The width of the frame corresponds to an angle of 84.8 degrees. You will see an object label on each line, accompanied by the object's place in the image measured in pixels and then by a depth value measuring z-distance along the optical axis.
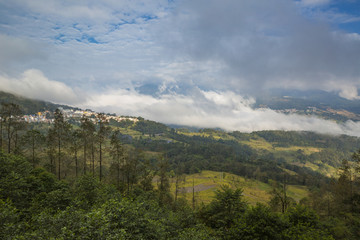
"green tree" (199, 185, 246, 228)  39.34
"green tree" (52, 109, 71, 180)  48.50
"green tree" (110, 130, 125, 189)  50.47
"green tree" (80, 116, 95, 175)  50.72
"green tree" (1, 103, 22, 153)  45.78
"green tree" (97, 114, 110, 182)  49.34
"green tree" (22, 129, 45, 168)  48.50
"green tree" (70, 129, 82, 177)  50.96
